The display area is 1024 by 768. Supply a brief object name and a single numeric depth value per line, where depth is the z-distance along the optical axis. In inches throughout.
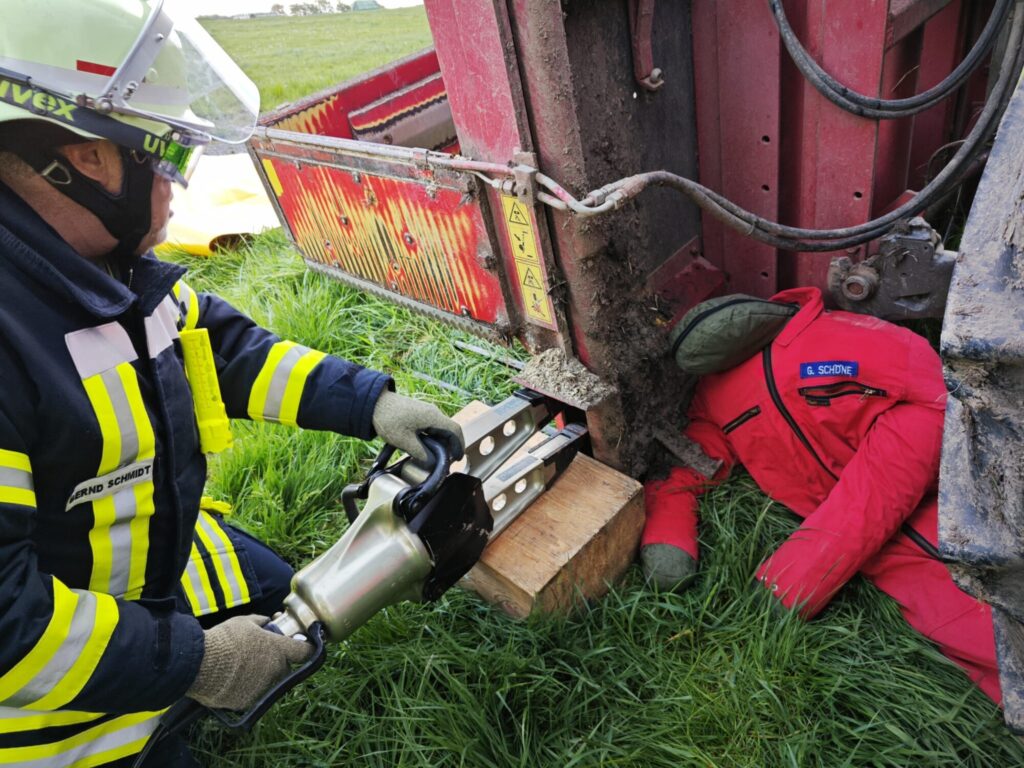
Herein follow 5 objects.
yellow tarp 193.3
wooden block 78.2
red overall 76.2
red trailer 72.4
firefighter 51.9
